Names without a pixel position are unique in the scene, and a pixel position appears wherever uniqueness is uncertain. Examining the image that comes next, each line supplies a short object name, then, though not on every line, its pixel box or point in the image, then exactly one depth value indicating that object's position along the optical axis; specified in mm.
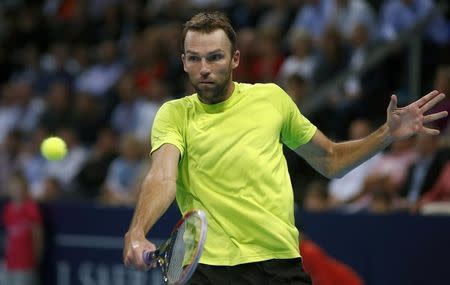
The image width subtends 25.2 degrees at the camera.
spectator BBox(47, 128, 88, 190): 13953
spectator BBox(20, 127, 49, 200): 14336
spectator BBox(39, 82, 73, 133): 14594
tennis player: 4855
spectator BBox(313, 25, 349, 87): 11531
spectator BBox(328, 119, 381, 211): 10147
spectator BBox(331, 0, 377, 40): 11578
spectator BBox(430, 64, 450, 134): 9648
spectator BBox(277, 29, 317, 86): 11875
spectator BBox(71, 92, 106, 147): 14352
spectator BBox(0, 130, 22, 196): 14711
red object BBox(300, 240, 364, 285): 8352
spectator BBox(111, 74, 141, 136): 13742
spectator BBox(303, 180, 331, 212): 10109
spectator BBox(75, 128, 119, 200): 13141
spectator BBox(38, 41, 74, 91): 15828
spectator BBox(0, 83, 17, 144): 15891
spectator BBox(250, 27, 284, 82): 12234
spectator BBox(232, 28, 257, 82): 12359
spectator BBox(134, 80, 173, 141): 13297
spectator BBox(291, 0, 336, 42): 12227
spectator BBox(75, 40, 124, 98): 15195
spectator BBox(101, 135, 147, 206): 12220
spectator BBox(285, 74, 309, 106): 11134
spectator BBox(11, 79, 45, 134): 15570
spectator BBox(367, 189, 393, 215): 9430
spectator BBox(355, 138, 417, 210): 9805
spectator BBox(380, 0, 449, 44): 11062
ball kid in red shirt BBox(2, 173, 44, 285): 12422
